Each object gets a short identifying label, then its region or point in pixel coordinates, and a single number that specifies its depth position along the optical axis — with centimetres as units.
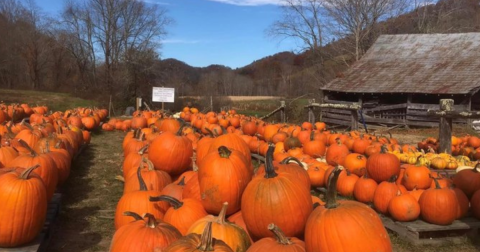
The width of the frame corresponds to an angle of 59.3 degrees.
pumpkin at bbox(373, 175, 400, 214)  539
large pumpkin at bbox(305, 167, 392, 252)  233
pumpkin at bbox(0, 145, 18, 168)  548
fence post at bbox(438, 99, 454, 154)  799
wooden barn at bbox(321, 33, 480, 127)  1834
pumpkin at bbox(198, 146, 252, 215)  321
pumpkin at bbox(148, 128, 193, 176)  500
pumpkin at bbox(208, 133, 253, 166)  409
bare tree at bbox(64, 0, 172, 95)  4106
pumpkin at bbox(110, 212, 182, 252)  260
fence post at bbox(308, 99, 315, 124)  1511
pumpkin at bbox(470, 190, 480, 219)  514
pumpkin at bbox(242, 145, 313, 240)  272
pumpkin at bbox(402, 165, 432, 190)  573
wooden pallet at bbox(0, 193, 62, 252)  375
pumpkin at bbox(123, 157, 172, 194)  431
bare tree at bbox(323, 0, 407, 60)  3366
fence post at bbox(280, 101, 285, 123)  1734
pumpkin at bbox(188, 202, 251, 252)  256
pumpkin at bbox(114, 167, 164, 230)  353
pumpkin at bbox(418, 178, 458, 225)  489
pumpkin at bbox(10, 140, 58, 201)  502
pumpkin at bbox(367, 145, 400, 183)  595
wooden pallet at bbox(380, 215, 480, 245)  476
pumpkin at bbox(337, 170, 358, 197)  627
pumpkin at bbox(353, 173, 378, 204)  586
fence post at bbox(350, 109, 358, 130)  1220
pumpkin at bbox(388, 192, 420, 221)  505
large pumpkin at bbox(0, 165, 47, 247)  371
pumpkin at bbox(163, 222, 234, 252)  210
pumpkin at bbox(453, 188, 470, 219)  505
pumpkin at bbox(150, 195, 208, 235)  311
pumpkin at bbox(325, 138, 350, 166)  749
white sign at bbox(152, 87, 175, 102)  1859
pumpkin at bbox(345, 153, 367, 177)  673
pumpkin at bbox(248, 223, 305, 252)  236
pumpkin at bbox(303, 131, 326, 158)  824
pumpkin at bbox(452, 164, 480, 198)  552
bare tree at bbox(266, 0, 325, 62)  3541
